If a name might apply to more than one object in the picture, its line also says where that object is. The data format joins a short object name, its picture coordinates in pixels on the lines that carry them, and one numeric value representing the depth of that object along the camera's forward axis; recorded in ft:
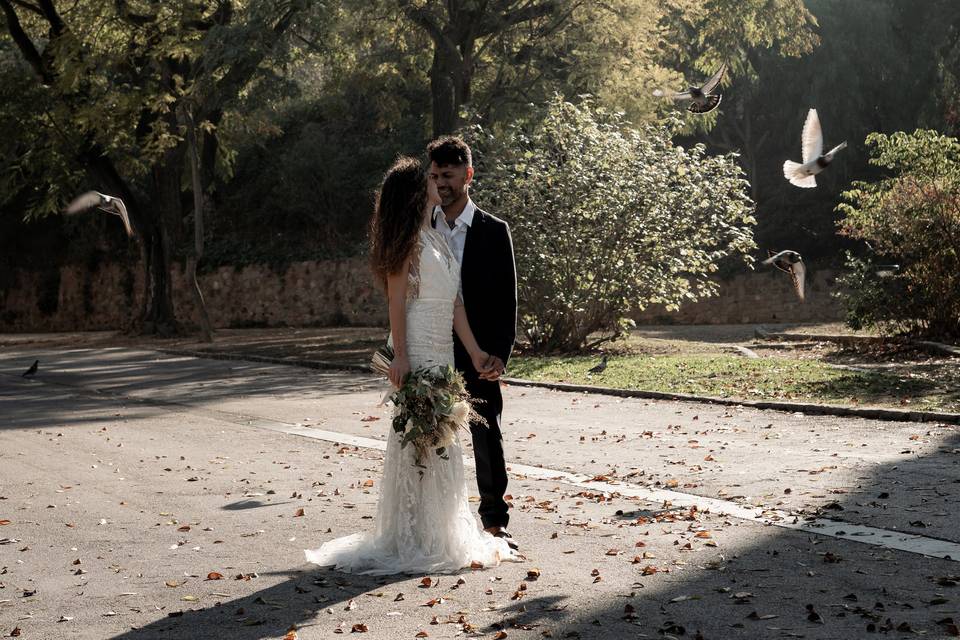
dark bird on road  65.51
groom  20.24
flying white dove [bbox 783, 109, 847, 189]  42.50
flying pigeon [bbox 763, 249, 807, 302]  54.85
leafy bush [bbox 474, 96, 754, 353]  66.49
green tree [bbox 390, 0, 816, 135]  80.84
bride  19.58
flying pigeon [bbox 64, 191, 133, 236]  66.13
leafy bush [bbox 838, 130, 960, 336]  61.82
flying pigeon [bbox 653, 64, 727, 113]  46.70
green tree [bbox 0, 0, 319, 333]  84.43
